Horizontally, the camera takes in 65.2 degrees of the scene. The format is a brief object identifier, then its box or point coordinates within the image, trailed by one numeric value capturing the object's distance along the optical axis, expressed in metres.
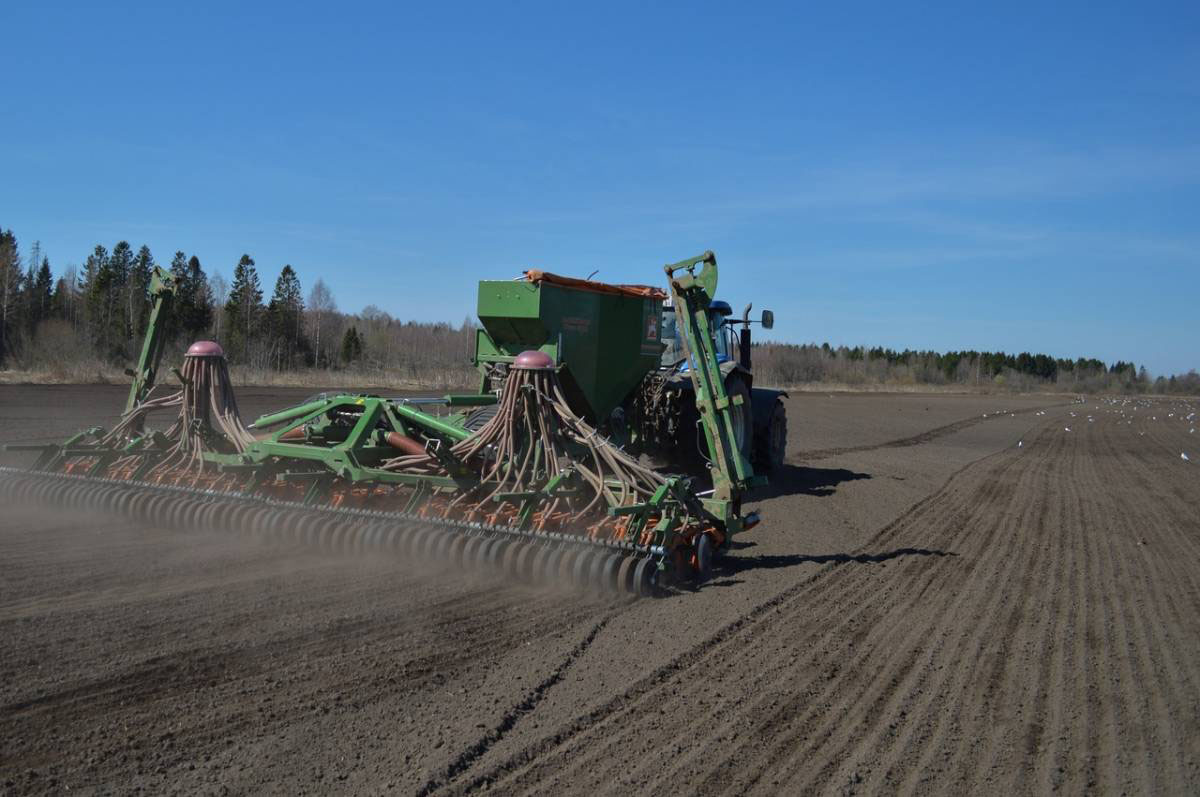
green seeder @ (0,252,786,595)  7.00
